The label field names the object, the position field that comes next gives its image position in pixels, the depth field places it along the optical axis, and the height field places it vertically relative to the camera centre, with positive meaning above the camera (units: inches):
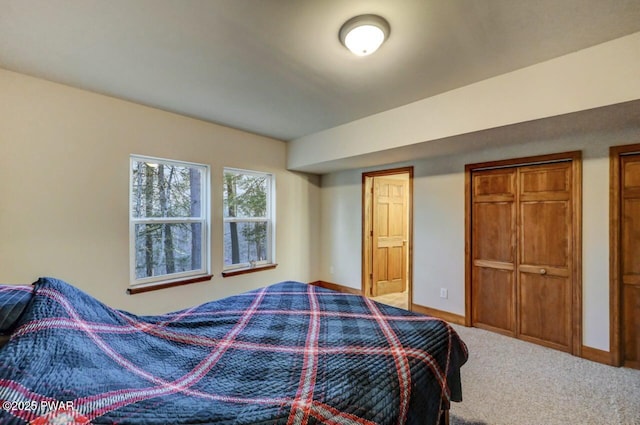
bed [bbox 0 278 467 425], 30.1 -24.7
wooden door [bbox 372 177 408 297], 178.7 -15.2
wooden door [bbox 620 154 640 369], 93.9 -15.6
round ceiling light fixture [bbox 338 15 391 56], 63.4 +43.1
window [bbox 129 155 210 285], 117.8 -3.3
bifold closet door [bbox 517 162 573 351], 106.7 -17.0
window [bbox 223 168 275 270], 148.9 -3.5
